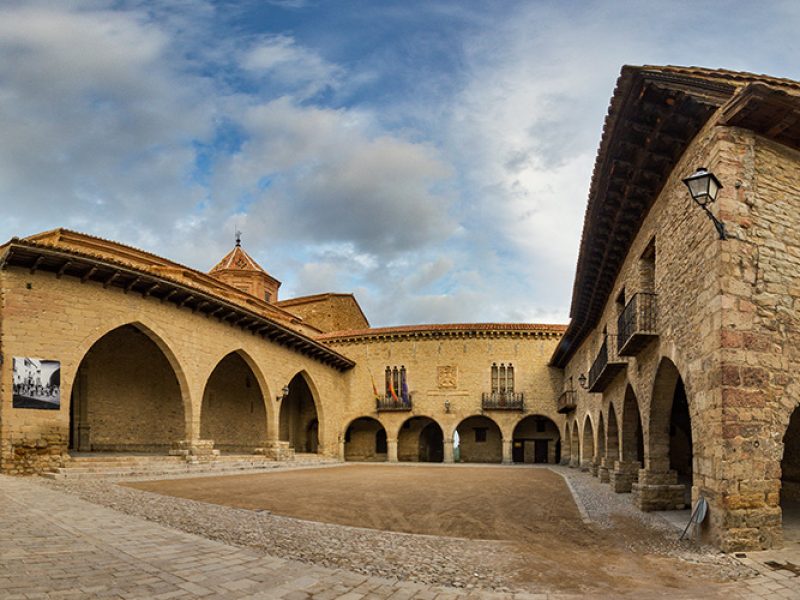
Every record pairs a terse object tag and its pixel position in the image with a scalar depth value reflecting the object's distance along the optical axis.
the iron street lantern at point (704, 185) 6.94
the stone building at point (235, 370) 15.95
